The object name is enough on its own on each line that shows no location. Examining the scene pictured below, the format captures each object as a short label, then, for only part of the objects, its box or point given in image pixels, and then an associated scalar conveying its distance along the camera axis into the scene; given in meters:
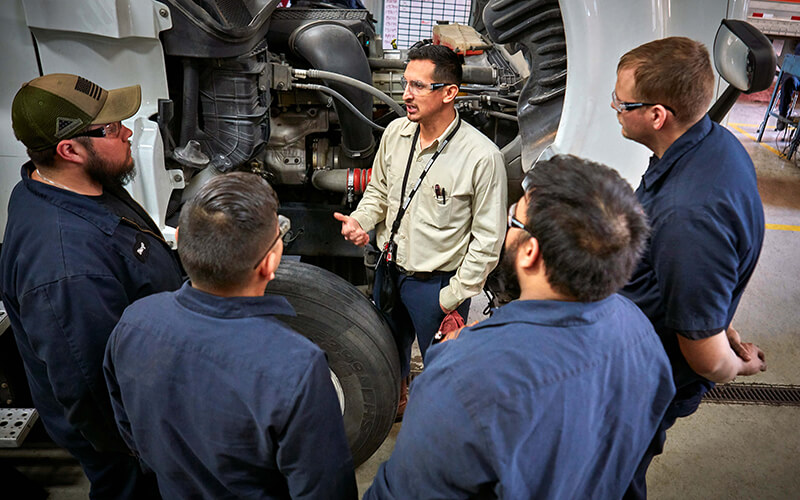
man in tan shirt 1.99
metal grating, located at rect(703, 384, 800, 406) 2.86
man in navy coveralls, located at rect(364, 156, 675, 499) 0.88
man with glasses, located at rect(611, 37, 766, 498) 1.29
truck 1.82
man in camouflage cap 1.36
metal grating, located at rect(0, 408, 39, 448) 2.00
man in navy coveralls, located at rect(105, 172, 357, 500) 1.02
